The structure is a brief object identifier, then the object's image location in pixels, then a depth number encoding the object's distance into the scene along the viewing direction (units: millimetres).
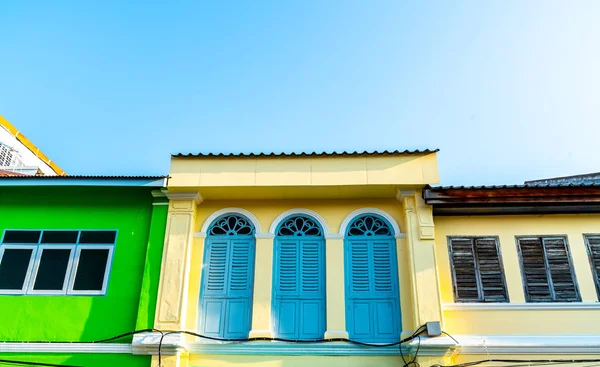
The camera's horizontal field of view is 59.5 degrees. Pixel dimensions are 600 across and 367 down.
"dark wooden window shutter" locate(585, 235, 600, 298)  9073
